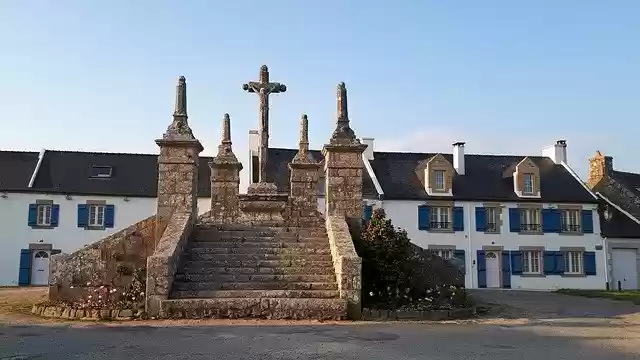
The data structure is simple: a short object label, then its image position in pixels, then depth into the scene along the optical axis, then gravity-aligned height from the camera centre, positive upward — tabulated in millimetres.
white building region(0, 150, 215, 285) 31938 +2436
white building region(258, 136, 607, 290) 33000 +1675
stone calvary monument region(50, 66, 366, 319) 11625 -61
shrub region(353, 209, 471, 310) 13062 -474
